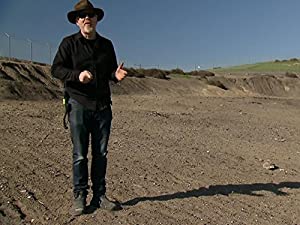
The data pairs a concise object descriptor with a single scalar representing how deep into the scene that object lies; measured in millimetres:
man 3339
